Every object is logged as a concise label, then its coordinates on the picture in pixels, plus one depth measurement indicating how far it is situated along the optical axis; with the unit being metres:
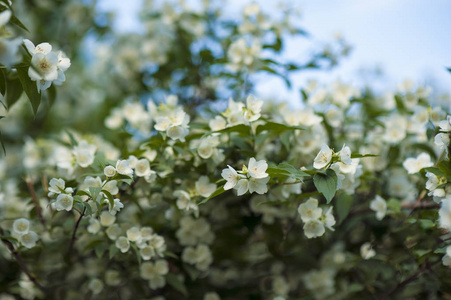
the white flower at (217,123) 0.99
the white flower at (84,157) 0.99
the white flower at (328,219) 0.94
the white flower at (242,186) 0.90
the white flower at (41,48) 0.89
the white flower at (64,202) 0.90
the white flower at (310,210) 0.94
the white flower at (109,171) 0.92
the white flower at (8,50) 0.82
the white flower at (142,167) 0.96
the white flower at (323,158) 0.90
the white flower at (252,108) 0.96
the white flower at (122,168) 0.92
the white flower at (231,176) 0.90
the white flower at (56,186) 0.90
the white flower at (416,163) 0.98
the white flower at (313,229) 0.95
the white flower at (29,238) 0.95
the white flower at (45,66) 0.88
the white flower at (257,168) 0.90
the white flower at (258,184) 0.91
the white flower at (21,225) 0.95
